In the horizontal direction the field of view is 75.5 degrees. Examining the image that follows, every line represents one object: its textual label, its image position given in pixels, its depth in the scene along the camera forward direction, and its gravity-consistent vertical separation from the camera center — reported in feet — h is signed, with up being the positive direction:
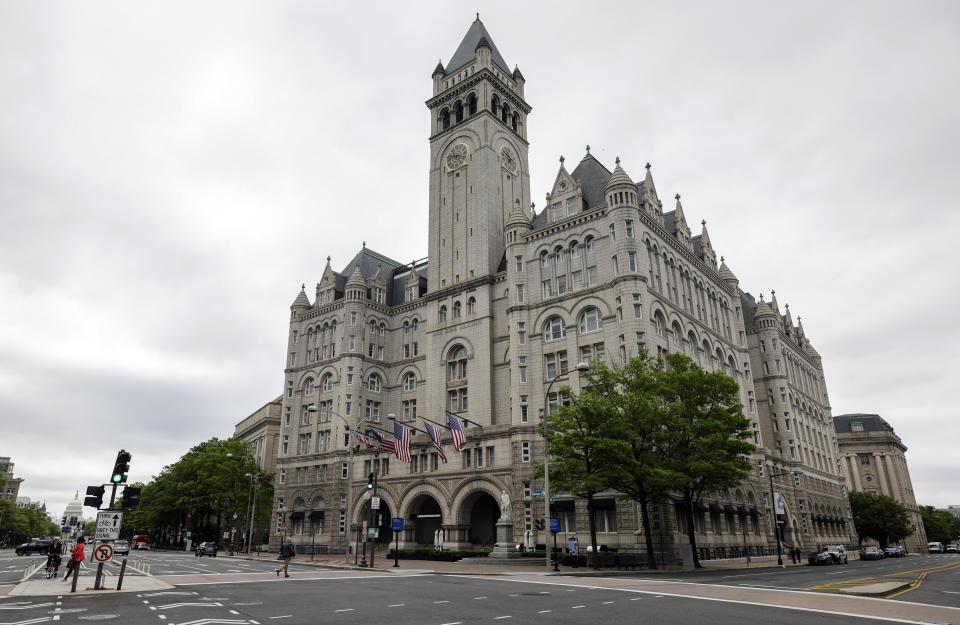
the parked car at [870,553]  211.00 -8.42
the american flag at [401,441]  157.58 +22.02
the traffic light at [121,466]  68.64 +7.22
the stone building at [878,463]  385.91 +39.16
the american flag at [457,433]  155.22 +23.45
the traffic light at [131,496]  63.98 +3.95
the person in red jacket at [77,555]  74.75 -2.19
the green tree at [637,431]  120.65 +18.93
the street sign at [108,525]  67.10 +1.10
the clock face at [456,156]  244.42 +140.77
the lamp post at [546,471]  116.18 +11.25
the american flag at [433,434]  160.08 +24.05
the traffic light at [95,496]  69.41 +4.25
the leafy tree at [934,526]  433.89 +0.33
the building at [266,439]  301.63 +47.40
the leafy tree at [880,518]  302.86 +4.37
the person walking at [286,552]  100.78 -2.83
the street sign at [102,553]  66.64 -1.76
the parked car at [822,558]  169.48 -7.89
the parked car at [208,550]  194.98 -4.61
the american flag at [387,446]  157.99 +20.83
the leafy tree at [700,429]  129.39 +20.16
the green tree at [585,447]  121.80 +15.79
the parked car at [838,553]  175.32 -7.05
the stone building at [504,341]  179.83 +62.03
